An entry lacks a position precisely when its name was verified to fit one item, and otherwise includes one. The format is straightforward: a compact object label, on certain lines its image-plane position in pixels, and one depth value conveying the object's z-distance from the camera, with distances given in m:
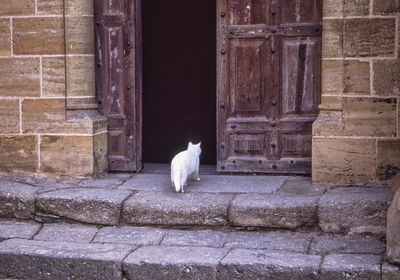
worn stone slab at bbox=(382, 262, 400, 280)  4.19
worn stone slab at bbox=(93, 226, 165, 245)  5.09
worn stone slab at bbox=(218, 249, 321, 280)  4.34
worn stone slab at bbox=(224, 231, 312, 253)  4.82
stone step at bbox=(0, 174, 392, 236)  5.01
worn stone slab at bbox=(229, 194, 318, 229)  5.07
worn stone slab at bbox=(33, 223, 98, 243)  5.21
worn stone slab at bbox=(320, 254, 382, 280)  4.25
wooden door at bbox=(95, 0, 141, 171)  6.50
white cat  5.50
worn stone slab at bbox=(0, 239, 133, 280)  4.66
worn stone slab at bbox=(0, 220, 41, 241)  5.27
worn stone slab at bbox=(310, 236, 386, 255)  4.64
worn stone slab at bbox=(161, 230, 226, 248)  4.98
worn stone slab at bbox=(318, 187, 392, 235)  4.93
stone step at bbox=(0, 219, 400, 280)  4.38
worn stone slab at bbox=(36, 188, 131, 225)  5.39
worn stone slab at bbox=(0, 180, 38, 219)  5.60
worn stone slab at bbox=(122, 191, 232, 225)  5.22
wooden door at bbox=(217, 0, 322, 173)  6.18
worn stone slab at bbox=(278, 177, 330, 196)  5.51
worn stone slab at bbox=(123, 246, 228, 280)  4.49
